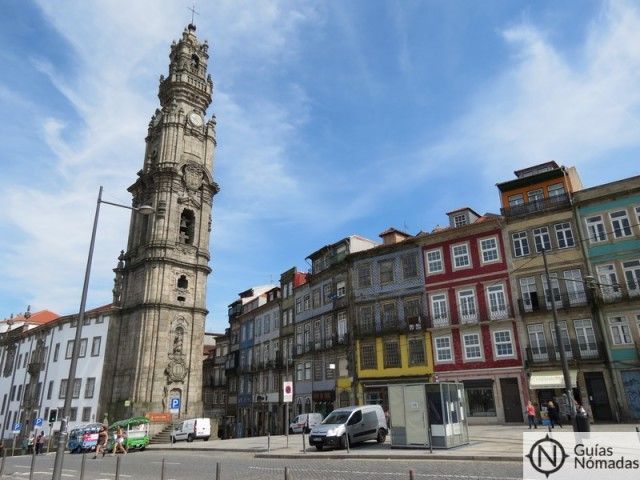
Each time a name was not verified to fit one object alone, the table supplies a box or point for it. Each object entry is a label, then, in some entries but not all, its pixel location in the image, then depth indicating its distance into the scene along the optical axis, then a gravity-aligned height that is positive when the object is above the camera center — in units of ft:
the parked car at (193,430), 113.91 -3.91
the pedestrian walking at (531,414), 77.05 -1.51
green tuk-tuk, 94.81 -4.72
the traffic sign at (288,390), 62.39 +2.60
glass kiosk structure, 54.81 -0.91
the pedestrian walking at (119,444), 85.05 -4.97
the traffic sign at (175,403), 104.68 +2.17
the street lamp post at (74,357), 34.55 +4.60
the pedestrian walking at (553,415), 72.69 -1.58
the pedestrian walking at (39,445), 109.86 -6.18
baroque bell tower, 136.26 +42.87
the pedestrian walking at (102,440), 84.08 -4.19
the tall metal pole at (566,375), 60.73 +3.59
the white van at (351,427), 63.57 -2.44
